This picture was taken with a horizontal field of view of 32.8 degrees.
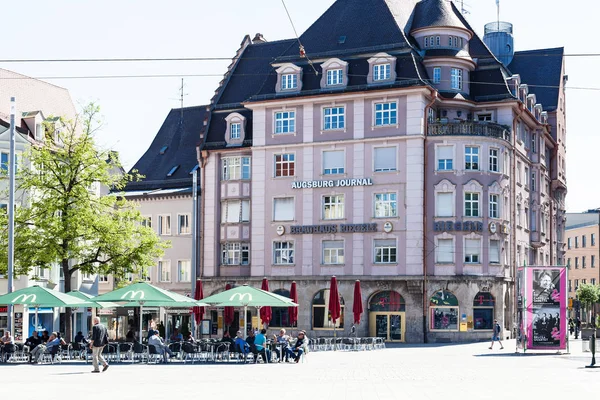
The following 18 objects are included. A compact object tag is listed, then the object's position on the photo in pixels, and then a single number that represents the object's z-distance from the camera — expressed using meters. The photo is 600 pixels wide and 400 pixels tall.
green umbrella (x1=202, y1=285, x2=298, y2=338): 38.78
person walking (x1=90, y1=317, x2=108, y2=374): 31.25
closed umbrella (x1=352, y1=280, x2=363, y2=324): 50.09
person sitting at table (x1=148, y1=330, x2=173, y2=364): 36.47
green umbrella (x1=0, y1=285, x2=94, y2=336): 36.75
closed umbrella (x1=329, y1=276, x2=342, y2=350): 49.84
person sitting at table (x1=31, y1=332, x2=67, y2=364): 36.34
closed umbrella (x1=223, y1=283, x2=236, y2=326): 50.76
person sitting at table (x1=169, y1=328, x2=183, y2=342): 41.53
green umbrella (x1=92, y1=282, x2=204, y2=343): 37.19
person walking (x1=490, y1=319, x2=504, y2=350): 50.80
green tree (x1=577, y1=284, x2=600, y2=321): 92.56
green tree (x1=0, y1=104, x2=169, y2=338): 46.00
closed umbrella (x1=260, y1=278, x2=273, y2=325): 47.41
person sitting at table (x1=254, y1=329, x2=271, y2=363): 37.00
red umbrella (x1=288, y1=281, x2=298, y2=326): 46.92
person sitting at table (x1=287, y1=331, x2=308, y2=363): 37.78
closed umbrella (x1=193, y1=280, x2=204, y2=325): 50.38
